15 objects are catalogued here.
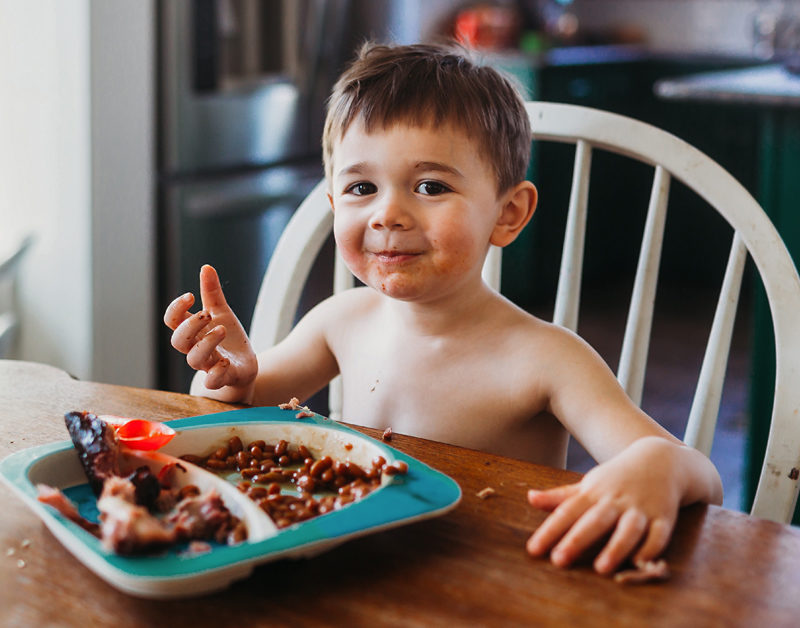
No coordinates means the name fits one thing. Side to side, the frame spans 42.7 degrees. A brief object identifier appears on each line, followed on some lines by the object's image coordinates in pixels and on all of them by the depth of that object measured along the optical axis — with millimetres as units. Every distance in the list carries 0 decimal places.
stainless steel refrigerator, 2562
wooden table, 622
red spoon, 837
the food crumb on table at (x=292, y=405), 938
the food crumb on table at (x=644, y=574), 666
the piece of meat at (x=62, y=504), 703
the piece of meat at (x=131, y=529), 641
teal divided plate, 623
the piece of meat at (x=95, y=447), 782
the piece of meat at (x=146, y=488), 749
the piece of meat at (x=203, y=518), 692
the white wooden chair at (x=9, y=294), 2354
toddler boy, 1033
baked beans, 748
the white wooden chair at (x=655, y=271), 1021
